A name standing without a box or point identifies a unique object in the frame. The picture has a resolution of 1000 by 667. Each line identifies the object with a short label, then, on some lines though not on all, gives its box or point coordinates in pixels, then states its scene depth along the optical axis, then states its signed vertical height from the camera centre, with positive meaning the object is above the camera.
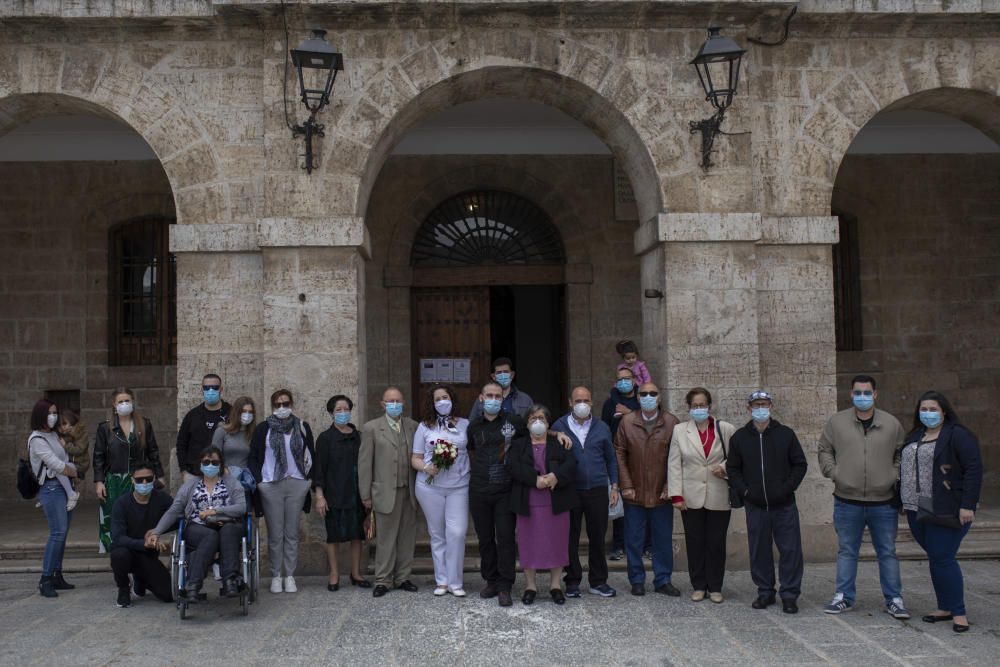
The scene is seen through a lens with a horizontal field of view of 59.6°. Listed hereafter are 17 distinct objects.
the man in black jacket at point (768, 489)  6.11 -0.90
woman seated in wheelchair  6.00 -1.05
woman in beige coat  6.36 -0.95
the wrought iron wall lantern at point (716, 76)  6.94 +2.41
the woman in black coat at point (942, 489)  5.57 -0.86
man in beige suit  6.71 -0.93
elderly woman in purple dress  6.31 -1.01
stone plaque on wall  10.59 +1.99
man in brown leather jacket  6.55 -0.93
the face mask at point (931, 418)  5.73 -0.41
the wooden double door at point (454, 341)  10.61 +0.31
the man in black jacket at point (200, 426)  6.98 -0.43
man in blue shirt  6.51 -0.94
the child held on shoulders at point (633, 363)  7.32 +0.00
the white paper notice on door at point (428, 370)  10.63 -0.04
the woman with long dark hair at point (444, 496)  6.58 -0.98
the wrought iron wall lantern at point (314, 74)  6.73 +2.40
